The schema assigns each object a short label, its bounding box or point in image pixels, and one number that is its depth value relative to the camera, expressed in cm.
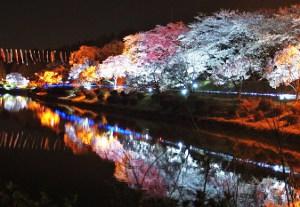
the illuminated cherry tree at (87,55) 5603
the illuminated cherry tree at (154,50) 3675
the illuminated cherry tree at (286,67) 2288
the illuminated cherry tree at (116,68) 4039
